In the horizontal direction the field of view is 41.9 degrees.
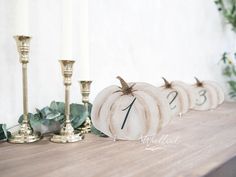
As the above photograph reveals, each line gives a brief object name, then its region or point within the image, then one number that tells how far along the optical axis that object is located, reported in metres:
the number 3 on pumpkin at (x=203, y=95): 1.14
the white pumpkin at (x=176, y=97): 1.01
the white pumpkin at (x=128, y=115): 0.70
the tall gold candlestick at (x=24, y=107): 0.63
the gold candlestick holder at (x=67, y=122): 0.67
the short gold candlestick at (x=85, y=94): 0.77
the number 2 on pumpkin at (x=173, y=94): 1.00
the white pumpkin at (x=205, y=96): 1.14
